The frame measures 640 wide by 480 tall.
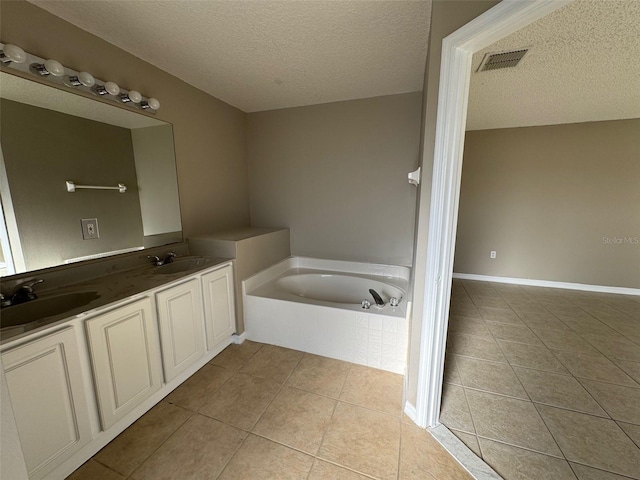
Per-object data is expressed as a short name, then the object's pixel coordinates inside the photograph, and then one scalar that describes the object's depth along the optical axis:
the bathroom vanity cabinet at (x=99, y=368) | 1.02
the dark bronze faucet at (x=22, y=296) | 1.25
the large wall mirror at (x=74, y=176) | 1.35
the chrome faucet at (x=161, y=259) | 2.00
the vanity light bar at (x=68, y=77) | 1.27
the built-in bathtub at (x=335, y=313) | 1.92
